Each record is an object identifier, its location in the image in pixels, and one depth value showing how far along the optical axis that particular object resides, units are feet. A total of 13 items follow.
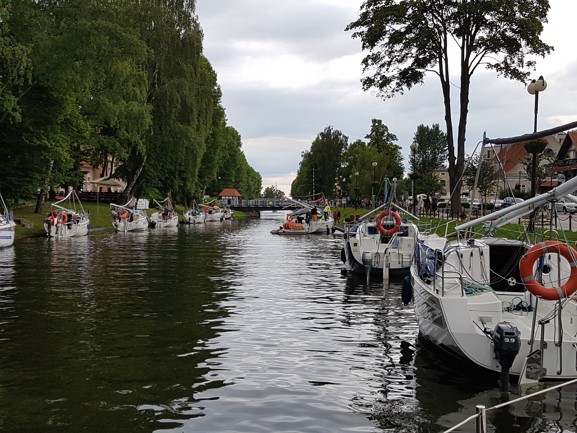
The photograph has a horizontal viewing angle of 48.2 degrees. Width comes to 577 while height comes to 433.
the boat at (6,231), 108.06
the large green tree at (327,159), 463.01
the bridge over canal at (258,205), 370.04
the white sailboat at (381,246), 76.54
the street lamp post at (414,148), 130.64
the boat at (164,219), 201.67
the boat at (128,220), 171.42
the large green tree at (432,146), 488.44
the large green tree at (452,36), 114.21
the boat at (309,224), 178.40
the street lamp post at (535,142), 68.74
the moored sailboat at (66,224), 134.21
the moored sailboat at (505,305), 31.89
